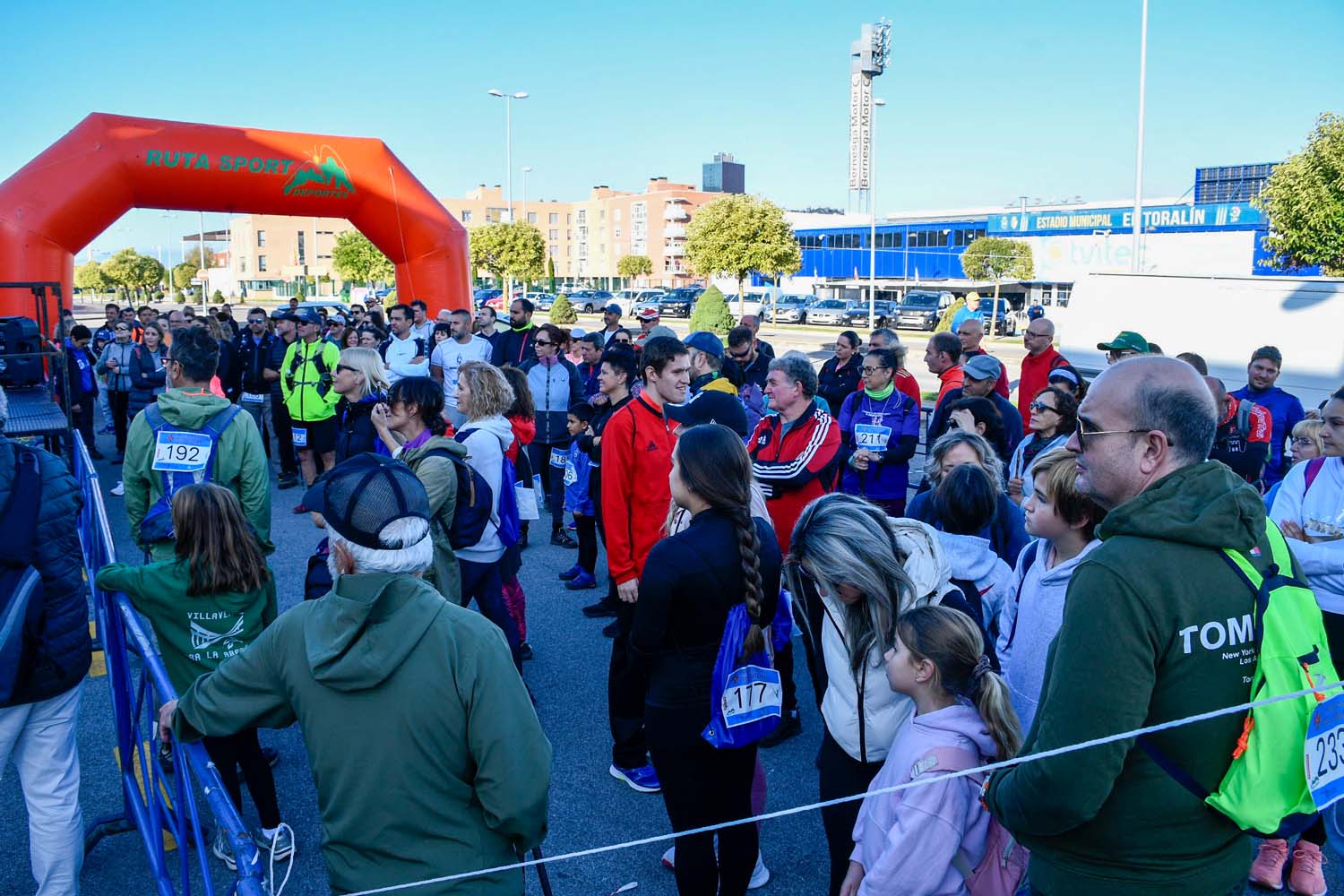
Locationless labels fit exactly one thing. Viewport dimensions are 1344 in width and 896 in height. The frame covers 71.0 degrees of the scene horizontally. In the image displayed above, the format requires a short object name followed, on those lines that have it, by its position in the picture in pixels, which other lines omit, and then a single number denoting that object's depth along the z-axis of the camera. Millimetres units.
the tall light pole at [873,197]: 35722
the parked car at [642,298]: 48000
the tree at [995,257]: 48469
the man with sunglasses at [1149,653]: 1725
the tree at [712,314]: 23844
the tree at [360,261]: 58156
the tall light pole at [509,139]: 36969
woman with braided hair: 2885
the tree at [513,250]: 49156
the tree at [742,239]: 38344
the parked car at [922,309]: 37756
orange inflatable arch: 12422
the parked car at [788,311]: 43541
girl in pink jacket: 2303
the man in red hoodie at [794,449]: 5094
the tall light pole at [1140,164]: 21859
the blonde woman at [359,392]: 6348
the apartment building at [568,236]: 92500
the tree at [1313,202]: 18531
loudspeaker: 6141
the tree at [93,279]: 81600
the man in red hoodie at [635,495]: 4277
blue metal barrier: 2068
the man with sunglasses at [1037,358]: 7926
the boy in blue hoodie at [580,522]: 6988
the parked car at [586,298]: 53344
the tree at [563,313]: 33031
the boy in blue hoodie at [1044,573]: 2836
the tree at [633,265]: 83500
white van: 11031
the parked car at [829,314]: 41781
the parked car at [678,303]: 47062
